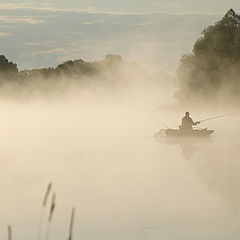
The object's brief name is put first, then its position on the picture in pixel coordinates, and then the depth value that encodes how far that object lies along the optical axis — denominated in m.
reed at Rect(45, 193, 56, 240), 12.82
